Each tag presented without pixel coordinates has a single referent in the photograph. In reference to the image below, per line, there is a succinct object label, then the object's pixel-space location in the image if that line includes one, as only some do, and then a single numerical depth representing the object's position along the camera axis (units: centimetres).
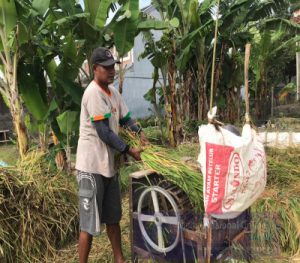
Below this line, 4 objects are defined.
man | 289
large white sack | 228
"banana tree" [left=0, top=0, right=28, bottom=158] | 439
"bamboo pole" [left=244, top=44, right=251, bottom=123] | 246
